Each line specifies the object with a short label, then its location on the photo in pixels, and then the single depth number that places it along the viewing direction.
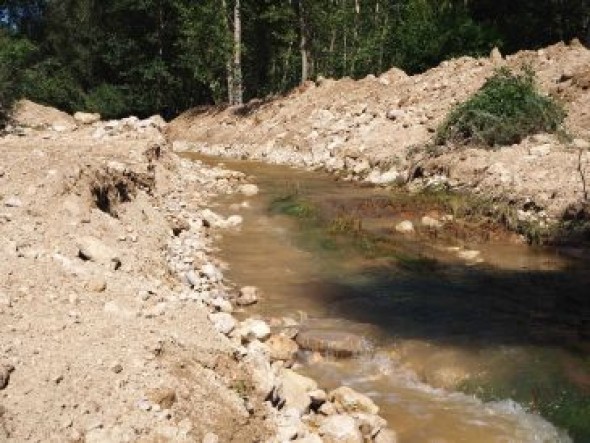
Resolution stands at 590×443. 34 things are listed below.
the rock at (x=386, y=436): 5.73
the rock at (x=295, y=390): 5.94
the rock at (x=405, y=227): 12.15
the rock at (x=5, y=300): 5.76
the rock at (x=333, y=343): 7.43
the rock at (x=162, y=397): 5.13
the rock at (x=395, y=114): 20.80
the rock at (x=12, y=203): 8.20
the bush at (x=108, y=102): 33.69
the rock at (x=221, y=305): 8.22
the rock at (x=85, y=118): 28.77
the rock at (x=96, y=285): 6.63
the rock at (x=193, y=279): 8.84
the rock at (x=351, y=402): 6.13
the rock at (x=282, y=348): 7.19
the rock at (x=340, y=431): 5.56
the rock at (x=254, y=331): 7.29
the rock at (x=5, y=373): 4.86
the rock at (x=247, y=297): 8.73
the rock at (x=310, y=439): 5.33
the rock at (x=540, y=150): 14.09
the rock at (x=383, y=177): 16.66
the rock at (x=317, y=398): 6.12
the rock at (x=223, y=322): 6.99
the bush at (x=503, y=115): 15.41
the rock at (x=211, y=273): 9.27
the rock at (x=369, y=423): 5.77
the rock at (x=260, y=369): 5.84
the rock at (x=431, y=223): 12.36
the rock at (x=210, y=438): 4.99
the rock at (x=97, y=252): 7.57
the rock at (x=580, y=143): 14.49
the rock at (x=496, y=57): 21.86
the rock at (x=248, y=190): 16.02
